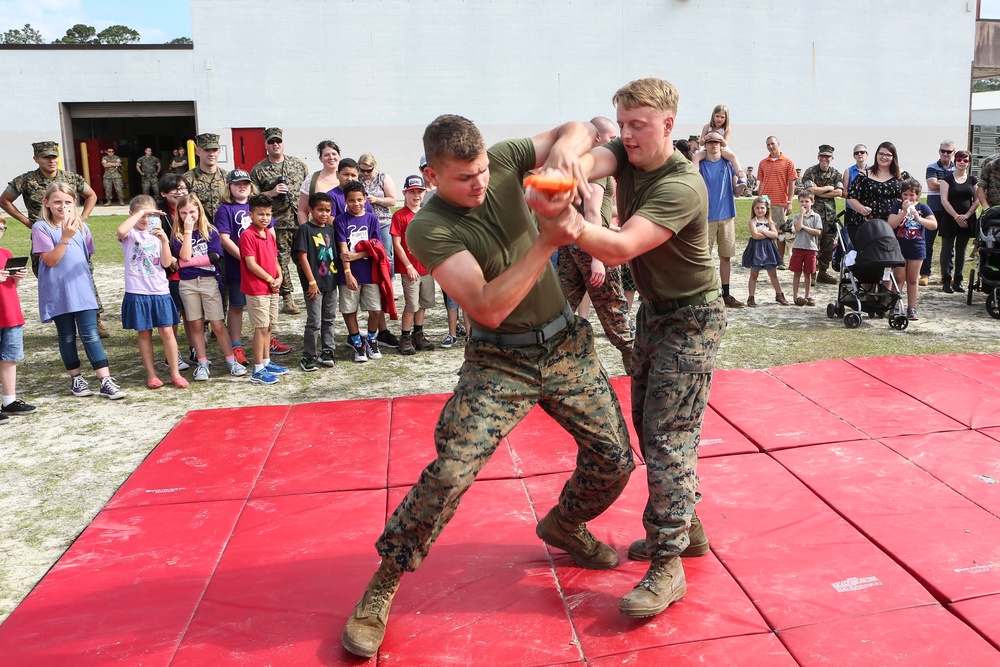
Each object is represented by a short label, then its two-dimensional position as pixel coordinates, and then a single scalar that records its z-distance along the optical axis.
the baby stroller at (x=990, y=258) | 8.48
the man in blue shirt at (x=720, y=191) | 8.70
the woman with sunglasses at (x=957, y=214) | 10.02
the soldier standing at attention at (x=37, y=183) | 7.98
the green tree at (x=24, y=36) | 76.12
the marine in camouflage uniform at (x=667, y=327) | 3.05
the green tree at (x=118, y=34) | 67.81
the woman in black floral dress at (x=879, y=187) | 8.73
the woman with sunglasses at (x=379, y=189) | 8.59
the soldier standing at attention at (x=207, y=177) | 7.86
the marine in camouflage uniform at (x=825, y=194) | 10.33
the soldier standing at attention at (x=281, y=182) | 8.45
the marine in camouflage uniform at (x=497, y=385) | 2.96
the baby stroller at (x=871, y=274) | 7.93
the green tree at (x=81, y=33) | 67.76
